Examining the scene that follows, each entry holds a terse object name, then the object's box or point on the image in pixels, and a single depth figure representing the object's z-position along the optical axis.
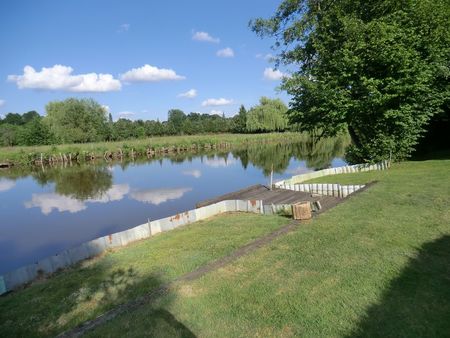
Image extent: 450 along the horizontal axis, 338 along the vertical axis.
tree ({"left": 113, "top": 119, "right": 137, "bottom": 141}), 62.79
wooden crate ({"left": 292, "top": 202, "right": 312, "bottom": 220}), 8.43
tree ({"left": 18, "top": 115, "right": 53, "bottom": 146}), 49.84
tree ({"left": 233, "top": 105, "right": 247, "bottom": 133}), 77.06
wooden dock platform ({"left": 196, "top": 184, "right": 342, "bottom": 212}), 11.51
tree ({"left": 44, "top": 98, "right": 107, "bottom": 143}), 52.72
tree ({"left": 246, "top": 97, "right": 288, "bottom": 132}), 69.75
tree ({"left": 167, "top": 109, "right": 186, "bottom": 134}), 113.45
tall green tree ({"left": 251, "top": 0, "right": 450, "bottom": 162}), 16.09
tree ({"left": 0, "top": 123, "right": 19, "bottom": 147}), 54.09
